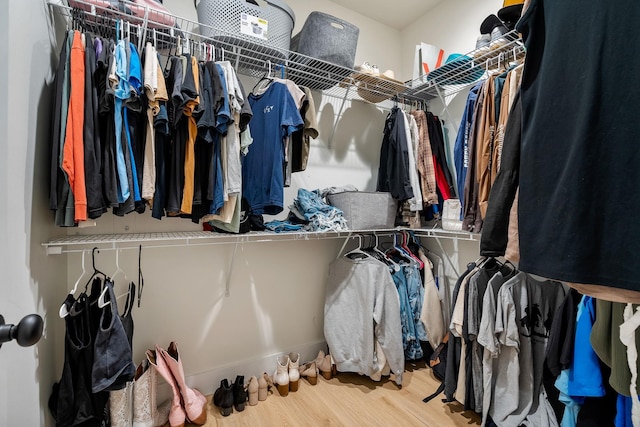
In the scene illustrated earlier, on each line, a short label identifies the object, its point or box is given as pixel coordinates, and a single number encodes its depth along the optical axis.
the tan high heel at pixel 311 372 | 1.90
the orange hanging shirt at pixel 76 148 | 1.09
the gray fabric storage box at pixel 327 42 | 1.73
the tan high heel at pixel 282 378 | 1.78
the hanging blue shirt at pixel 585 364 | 1.14
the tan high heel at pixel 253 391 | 1.70
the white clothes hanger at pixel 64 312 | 1.15
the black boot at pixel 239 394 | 1.65
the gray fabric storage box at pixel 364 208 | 1.90
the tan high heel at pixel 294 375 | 1.82
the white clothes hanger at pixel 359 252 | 2.06
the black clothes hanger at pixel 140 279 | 1.51
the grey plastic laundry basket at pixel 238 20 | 1.47
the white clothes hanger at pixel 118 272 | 1.55
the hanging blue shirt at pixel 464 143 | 1.60
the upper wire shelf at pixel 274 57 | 1.33
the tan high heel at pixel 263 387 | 1.74
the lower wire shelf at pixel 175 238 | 1.25
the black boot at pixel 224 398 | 1.61
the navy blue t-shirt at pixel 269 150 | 1.57
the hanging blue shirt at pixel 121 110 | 1.17
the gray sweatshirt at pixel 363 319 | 1.84
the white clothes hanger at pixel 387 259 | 2.03
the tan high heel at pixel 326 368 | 1.96
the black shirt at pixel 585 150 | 0.54
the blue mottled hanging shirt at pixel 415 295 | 2.03
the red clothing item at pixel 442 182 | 2.09
